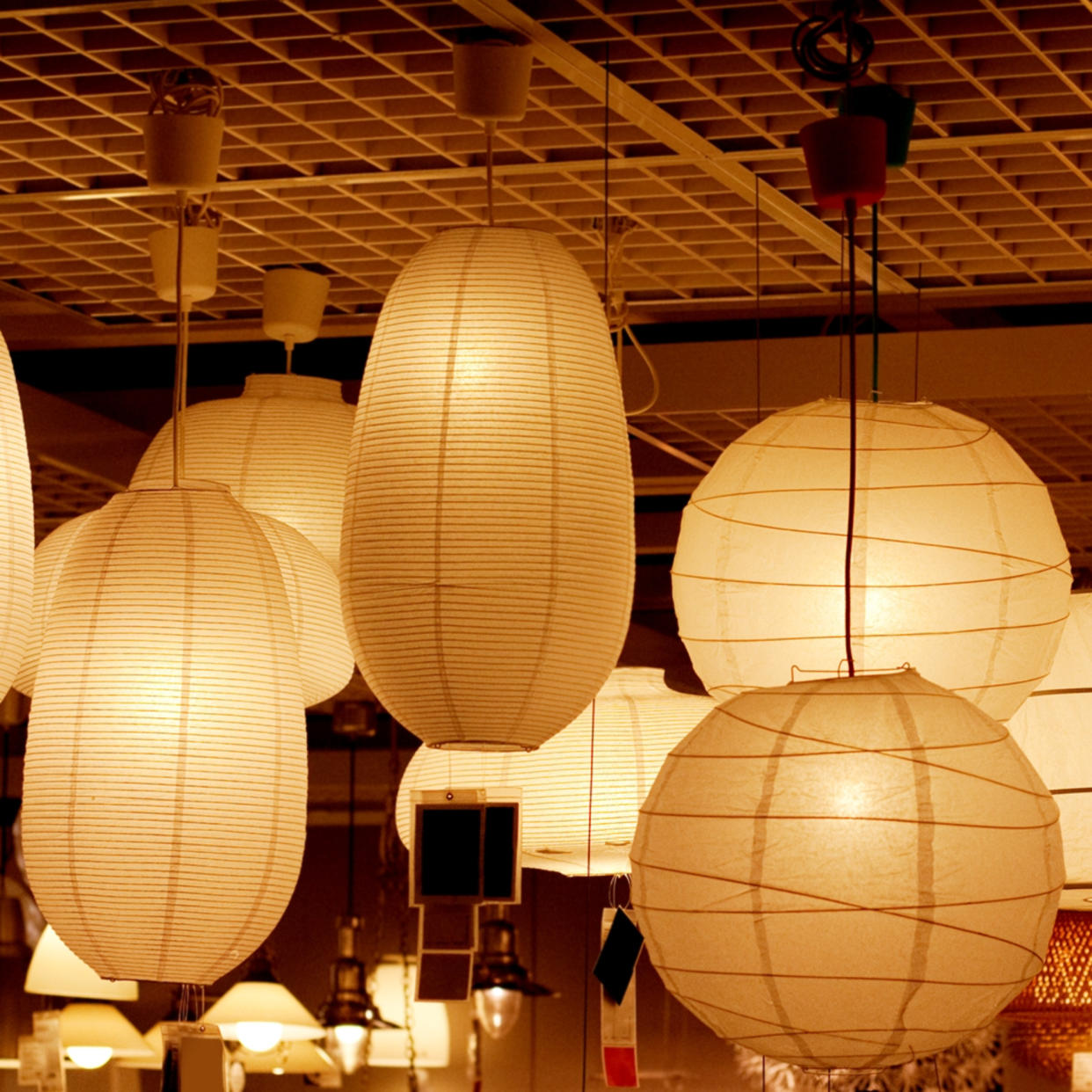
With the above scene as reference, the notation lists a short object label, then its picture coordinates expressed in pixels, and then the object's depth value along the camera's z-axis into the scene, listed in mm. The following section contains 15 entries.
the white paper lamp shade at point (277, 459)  4816
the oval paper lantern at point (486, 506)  3438
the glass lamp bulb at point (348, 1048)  13057
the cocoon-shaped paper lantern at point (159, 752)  3611
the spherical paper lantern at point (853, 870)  2860
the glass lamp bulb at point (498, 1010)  12884
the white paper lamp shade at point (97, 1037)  12103
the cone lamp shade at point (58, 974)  8975
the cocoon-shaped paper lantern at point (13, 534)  3521
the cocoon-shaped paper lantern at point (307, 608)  4348
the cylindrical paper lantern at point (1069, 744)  4454
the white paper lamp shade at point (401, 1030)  13194
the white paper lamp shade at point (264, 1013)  11298
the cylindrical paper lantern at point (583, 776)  4841
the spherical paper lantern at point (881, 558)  3509
